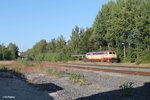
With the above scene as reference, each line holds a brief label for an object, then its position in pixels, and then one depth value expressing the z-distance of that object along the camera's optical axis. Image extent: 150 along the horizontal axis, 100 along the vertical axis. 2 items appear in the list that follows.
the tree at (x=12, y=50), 68.41
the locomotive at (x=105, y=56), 33.82
